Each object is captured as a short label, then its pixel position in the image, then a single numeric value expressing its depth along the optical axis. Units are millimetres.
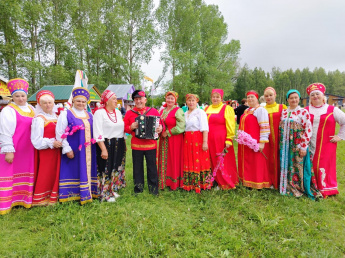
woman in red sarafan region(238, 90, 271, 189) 3871
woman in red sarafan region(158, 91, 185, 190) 3996
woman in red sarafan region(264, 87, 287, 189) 4020
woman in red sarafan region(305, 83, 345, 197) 3793
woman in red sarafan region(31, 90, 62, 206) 3414
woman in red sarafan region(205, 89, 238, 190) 4055
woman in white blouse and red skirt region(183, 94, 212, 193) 3963
